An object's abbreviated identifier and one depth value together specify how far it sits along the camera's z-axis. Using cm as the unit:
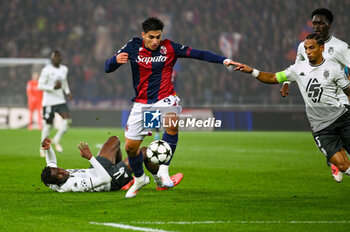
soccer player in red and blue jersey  1560
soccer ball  1534
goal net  5435
